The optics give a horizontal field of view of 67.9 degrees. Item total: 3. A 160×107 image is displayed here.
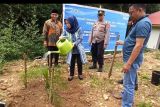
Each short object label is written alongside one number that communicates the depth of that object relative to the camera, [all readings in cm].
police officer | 263
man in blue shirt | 158
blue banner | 334
